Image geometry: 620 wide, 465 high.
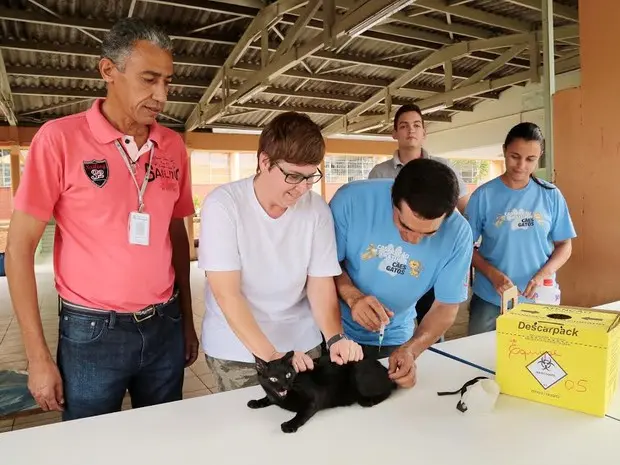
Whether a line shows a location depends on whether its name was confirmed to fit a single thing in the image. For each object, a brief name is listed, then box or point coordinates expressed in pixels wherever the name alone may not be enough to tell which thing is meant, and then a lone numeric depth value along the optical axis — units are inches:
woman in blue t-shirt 85.3
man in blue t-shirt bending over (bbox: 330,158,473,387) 57.2
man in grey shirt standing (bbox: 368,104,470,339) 103.3
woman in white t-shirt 47.5
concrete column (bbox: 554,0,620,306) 101.6
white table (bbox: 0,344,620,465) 37.2
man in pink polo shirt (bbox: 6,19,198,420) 48.6
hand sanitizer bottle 84.7
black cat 42.5
